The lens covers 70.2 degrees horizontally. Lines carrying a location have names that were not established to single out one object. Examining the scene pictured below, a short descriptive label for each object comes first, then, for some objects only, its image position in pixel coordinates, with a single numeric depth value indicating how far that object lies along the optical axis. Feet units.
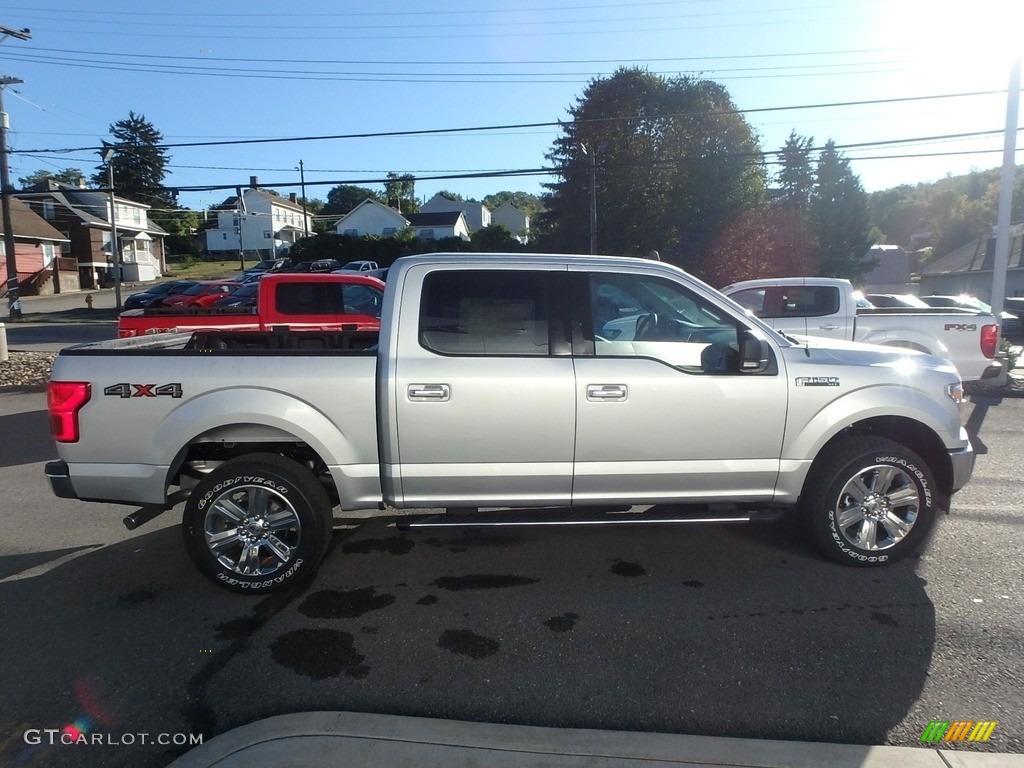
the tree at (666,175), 130.11
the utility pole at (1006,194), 39.14
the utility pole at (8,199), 77.66
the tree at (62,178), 253.90
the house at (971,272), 136.56
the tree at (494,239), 157.89
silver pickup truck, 13.82
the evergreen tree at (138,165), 264.11
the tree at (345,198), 333.83
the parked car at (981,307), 64.75
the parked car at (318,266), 132.98
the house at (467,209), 289.45
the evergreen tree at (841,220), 151.64
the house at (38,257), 153.89
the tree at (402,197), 304.91
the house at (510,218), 316.81
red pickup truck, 35.78
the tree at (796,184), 147.74
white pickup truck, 31.50
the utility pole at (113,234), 117.29
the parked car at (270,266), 153.79
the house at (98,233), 183.21
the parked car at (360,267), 134.92
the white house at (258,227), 266.57
